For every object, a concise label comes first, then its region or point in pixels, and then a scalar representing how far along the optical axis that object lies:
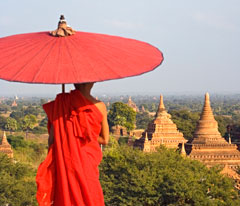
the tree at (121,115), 62.85
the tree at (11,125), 67.57
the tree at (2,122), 73.00
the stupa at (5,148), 31.94
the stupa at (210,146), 27.89
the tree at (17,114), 100.62
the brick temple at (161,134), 31.98
